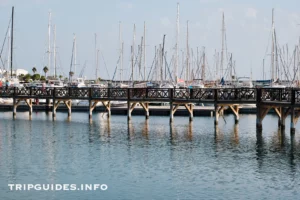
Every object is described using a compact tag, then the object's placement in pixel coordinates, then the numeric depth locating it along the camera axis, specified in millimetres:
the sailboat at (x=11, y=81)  86812
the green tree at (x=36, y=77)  160000
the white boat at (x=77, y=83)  99162
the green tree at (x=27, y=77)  149200
